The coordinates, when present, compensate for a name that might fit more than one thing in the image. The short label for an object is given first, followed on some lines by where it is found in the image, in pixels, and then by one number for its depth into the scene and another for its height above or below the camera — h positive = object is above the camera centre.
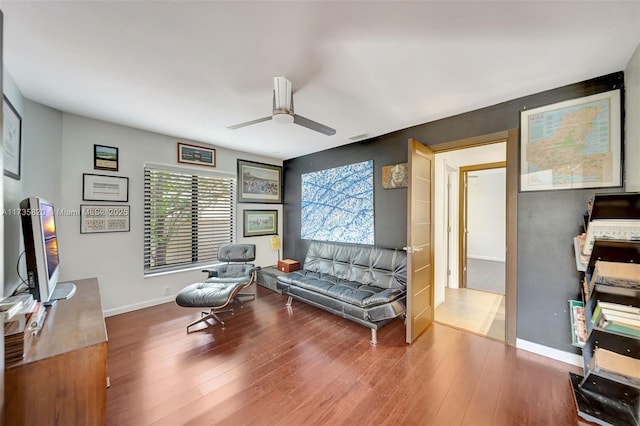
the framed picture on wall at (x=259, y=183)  4.46 +0.64
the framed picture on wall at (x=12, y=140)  1.82 +0.61
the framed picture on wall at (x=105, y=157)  2.98 +0.72
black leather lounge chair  2.73 -0.94
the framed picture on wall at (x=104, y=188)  2.91 +0.33
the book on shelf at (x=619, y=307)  1.49 -0.59
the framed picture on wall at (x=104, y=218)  2.91 -0.06
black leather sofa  2.57 -0.92
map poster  1.94 +0.64
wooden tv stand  1.01 -0.77
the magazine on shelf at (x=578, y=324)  1.91 -0.89
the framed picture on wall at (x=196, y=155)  3.70 +0.97
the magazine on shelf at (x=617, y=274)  1.46 -0.37
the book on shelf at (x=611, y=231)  1.50 -0.09
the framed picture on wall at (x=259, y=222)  4.54 -0.16
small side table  4.07 -1.13
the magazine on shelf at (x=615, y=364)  1.47 -0.96
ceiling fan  1.92 +0.93
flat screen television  1.36 -0.21
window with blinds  3.47 -0.06
